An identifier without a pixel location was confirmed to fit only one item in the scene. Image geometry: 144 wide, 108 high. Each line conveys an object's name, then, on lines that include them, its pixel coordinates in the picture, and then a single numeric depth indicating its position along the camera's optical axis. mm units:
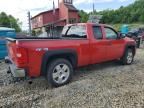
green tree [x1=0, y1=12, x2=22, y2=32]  28524
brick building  21019
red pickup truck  2633
